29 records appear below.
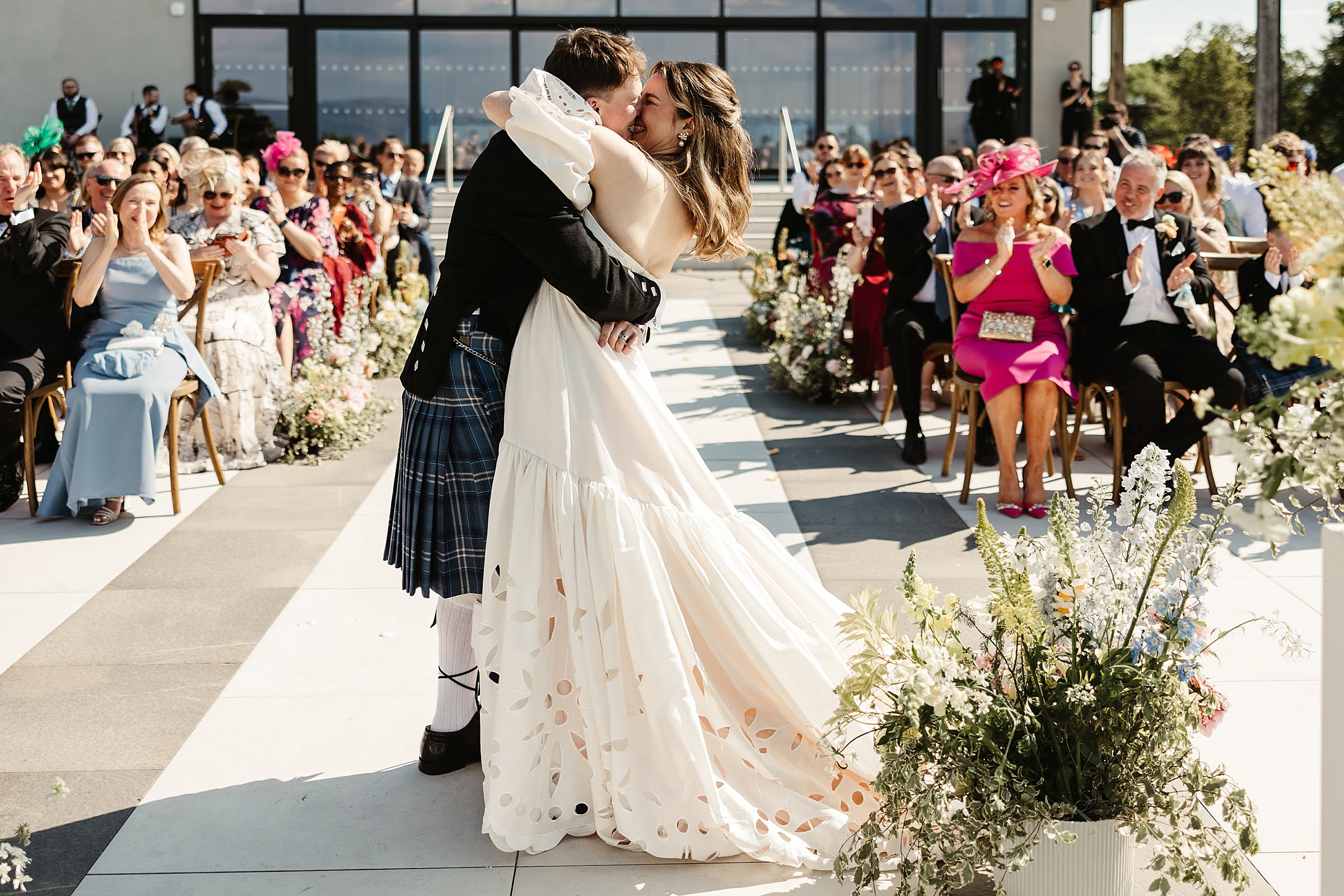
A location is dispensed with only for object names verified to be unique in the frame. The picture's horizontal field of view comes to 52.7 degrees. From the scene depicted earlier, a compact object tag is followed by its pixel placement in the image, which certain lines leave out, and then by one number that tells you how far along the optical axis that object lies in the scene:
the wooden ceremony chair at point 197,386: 6.38
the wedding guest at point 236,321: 7.27
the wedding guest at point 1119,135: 11.45
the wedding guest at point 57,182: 9.61
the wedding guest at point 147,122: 18.52
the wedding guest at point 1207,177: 9.03
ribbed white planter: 2.64
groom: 2.95
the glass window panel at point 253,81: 19.92
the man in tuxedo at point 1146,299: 6.27
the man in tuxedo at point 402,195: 12.34
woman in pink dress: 6.24
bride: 2.96
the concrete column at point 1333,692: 2.16
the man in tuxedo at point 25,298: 6.35
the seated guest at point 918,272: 7.74
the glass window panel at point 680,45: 20.38
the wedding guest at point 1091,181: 7.70
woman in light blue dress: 6.08
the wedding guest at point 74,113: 18.61
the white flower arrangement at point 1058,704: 2.60
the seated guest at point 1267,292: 6.48
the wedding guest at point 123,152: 9.09
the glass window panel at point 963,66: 20.52
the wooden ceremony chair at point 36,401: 6.31
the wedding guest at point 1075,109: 19.73
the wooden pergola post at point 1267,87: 18.30
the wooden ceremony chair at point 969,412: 6.39
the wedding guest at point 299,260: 8.48
